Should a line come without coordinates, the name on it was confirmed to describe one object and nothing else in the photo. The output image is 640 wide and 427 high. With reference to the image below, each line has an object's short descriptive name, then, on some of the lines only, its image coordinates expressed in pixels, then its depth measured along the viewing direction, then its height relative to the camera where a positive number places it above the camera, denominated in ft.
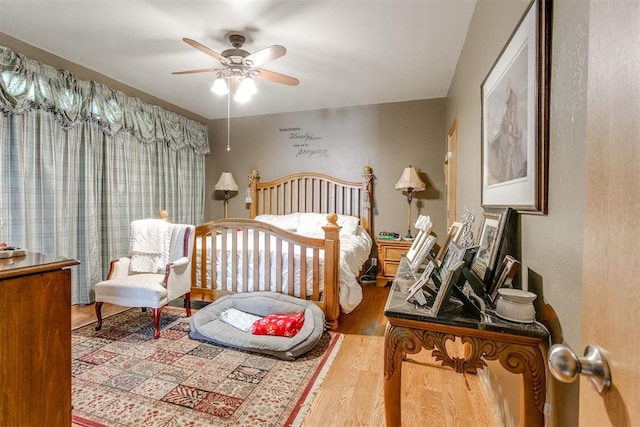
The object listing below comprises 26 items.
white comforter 8.75 -1.91
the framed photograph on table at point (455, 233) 5.95 -0.53
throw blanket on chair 9.45 -1.20
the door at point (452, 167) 9.61 +1.36
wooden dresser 3.10 -1.45
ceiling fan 7.76 +3.84
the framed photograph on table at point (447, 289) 3.56 -0.95
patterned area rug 5.04 -3.38
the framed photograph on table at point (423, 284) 4.02 -1.01
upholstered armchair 7.82 -1.87
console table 3.23 -1.54
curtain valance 8.20 +3.43
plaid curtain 8.46 +1.42
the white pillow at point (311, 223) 12.63 -0.68
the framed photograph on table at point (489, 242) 4.12 -0.51
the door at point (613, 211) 1.32 -0.01
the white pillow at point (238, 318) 7.99 -3.00
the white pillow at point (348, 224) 12.64 -0.69
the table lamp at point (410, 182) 12.69 +1.07
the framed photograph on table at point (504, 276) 3.62 -0.84
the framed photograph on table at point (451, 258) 4.29 -0.74
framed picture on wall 3.37 +1.19
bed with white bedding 8.43 -1.69
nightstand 12.67 -2.03
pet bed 6.90 -2.96
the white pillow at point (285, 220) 13.58 -0.56
